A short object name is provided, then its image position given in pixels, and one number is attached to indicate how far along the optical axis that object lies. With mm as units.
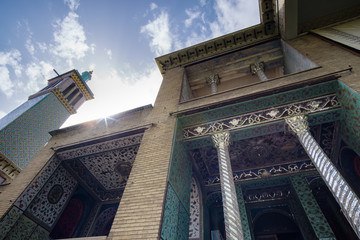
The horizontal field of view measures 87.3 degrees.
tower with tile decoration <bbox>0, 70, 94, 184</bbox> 8250
